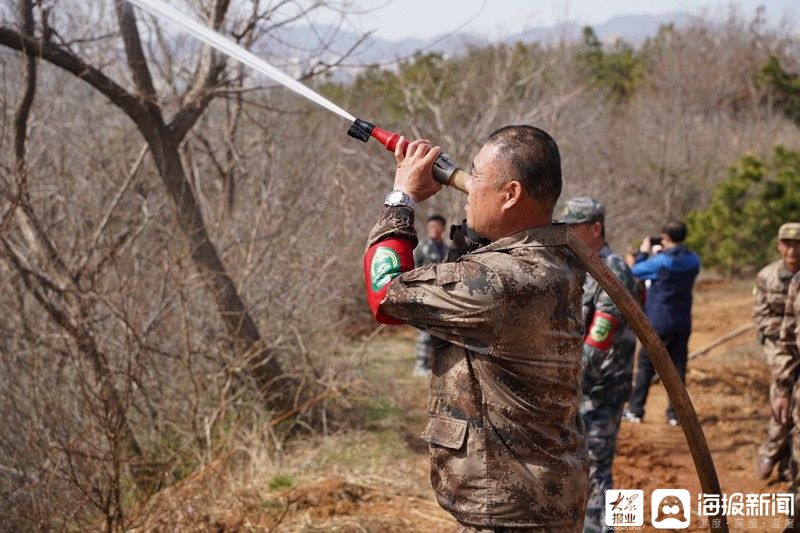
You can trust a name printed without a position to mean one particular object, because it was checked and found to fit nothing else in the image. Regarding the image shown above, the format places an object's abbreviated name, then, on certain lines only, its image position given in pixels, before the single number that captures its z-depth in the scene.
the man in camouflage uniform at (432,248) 10.22
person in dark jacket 8.61
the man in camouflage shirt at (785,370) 6.65
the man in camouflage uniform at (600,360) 5.07
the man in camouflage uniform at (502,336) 2.65
